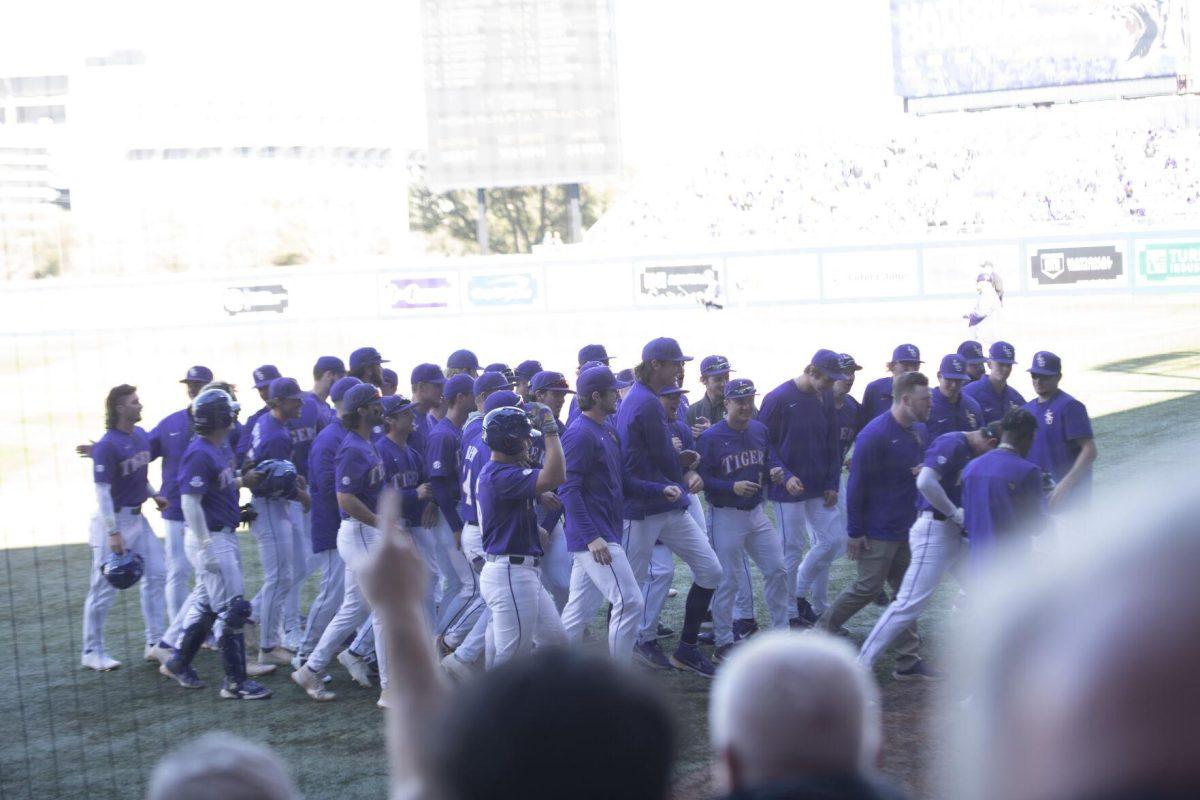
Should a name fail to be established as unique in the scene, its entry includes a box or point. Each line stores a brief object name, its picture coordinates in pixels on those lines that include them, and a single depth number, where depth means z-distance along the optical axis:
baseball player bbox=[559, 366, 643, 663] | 15.82
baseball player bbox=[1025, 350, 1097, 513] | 17.36
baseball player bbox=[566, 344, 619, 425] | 23.17
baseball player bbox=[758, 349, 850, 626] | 19.62
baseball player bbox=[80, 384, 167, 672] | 18.61
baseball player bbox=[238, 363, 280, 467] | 20.36
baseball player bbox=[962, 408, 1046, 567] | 13.66
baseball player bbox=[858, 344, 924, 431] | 20.83
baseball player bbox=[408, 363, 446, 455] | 20.97
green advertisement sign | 62.47
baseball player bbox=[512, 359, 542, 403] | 21.83
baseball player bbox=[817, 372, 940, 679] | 16.67
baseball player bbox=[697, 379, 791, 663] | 18.41
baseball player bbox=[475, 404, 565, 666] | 15.02
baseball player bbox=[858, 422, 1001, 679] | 15.52
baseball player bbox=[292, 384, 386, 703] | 16.80
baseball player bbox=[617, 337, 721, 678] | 17.53
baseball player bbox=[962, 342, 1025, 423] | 19.97
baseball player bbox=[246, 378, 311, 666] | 19.08
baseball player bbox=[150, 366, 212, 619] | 19.34
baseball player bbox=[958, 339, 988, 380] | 21.62
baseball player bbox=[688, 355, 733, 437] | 20.84
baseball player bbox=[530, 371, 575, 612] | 18.64
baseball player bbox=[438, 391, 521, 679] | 16.92
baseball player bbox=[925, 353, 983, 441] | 18.83
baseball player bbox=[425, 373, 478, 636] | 18.89
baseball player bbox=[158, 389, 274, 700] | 16.98
